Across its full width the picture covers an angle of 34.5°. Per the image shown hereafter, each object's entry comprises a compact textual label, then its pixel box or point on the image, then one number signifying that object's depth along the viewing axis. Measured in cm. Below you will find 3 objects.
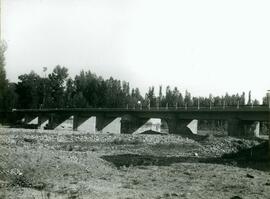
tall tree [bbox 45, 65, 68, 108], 12131
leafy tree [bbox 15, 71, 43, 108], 12431
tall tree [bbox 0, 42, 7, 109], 4753
